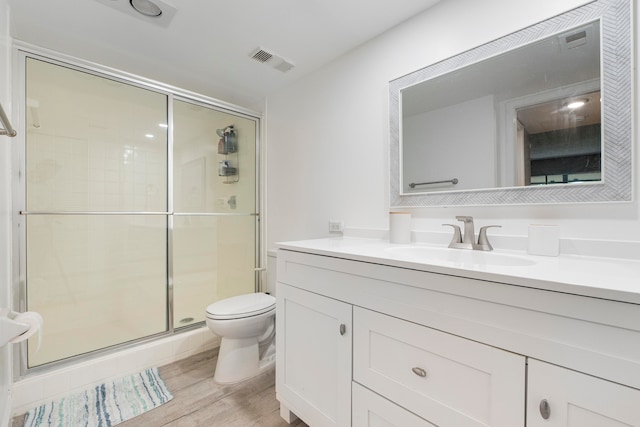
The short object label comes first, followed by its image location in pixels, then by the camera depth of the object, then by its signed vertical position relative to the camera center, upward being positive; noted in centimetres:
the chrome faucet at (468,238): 122 -12
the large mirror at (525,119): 99 +42
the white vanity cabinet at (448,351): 61 -40
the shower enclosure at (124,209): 171 +3
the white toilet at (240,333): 170 -78
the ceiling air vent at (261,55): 185 +110
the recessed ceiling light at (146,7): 141 +110
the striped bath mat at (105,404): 140 -107
